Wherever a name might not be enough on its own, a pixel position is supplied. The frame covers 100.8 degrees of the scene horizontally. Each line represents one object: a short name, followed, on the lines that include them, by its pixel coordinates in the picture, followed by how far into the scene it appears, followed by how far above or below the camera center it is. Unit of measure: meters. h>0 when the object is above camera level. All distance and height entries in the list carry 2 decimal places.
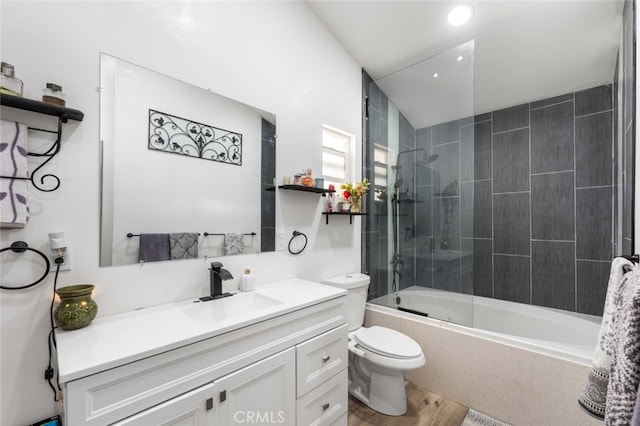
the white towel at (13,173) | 0.90 +0.13
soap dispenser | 1.55 -0.40
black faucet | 1.39 -0.36
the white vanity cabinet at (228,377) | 0.77 -0.60
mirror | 1.17 +0.22
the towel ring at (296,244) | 1.89 -0.22
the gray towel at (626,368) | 0.55 -0.33
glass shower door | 2.18 +0.25
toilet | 1.69 -0.95
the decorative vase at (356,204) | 2.24 +0.08
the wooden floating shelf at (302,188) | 1.78 +0.18
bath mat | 1.70 -1.34
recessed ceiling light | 1.81 +1.41
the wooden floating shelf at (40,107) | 0.89 +0.37
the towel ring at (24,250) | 0.93 -0.15
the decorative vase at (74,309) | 0.96 -0.36
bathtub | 1.55 -0.98
